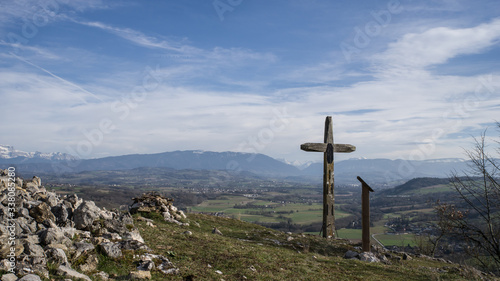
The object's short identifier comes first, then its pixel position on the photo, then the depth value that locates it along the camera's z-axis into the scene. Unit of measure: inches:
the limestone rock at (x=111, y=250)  336.2
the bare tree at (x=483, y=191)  570.9
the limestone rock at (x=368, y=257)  575.8
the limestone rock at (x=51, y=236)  309.7
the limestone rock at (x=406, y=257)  664.4
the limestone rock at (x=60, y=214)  374.0
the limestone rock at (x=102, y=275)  294.5
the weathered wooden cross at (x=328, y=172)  787.4
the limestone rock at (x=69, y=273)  270.8
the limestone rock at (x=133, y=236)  394.4
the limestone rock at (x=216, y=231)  644.8
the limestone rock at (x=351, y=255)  602.3
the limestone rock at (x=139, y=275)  304.1
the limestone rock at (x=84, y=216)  386.5
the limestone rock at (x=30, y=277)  243.1
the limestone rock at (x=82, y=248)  316.8
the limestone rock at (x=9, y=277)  238.5
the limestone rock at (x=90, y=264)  302.0
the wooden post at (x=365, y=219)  634.2
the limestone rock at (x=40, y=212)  356.2
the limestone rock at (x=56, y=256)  287.7
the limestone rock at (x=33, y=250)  279.3
